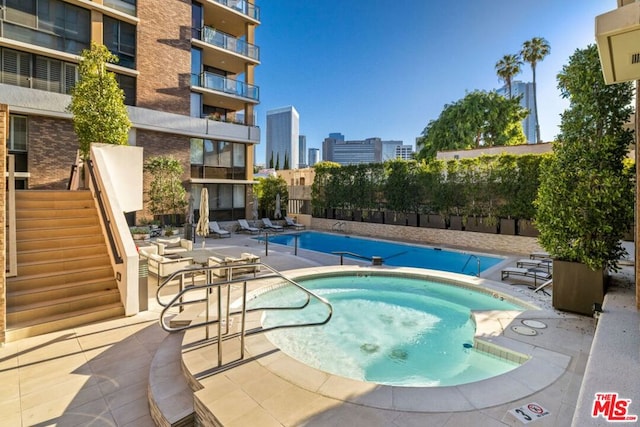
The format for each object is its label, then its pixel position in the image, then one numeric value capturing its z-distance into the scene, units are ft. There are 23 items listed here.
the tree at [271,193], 80.53
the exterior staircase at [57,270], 18.19
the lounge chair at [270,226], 68.18
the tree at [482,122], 94.07
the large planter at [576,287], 19.06
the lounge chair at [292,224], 73.38
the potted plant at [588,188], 18.93
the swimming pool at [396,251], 42.47
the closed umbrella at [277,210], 74.84
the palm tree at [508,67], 103.71
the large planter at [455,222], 55.36
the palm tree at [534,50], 100.48
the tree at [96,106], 31.58
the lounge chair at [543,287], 24.06
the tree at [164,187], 57.21
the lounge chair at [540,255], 36.71
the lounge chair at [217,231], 58.70
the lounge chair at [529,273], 29.14
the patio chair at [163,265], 28.12
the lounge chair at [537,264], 33.04
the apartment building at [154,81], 47.75
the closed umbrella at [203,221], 38.70
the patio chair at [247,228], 64.91
